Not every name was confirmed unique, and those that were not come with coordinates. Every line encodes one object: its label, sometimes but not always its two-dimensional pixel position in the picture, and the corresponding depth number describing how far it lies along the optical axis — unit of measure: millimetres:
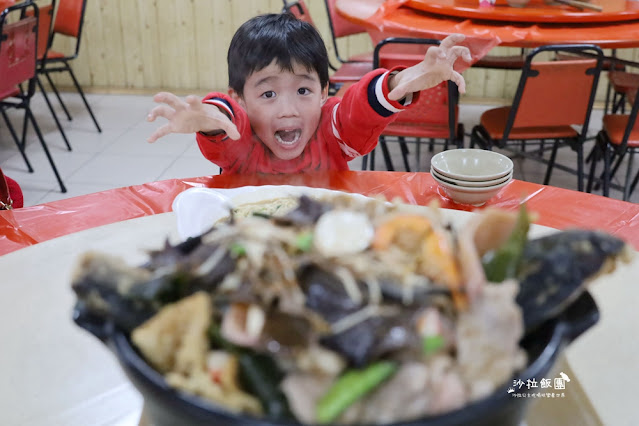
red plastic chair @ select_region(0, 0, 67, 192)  2935
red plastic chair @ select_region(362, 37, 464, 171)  2670
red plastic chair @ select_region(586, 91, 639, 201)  2609
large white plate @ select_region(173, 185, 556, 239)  875
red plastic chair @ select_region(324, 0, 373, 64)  3697
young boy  1560
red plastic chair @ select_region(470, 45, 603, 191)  2471
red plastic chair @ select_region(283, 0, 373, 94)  3234
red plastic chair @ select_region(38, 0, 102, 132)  3986
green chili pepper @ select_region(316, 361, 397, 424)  413
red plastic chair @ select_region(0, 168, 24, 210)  1702
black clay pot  406
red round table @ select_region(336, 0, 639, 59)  2752
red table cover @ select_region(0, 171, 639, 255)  1096
